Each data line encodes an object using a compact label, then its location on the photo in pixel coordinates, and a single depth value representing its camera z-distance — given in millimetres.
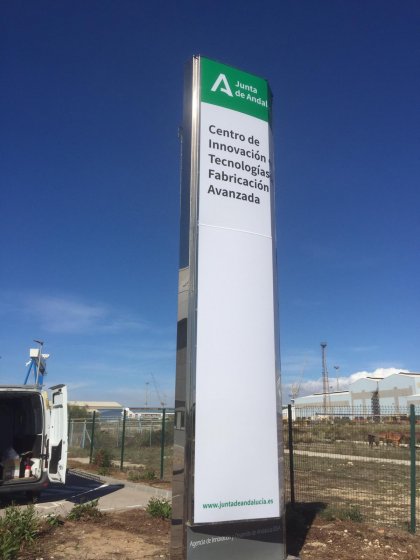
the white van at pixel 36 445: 9203
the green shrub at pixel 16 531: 5668
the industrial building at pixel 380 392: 70125
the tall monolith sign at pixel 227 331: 4730
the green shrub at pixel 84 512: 7732
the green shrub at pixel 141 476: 13141
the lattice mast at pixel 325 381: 87144
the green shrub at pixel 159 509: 7844
